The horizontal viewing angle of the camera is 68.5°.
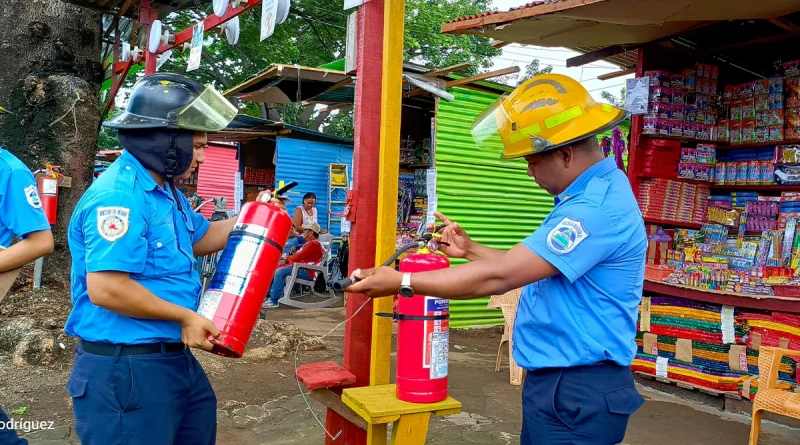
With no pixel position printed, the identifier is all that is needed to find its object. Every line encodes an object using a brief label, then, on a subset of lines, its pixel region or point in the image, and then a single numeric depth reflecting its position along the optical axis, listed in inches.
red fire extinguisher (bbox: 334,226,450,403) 110.3
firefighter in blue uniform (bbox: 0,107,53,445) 104.4
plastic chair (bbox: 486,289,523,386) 212.8
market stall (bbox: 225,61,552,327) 285.7
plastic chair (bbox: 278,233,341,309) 357.7
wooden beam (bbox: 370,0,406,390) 120.7
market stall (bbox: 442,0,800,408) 189.3
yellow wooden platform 106.4
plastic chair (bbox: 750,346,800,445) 141.7
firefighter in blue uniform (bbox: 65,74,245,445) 74.0
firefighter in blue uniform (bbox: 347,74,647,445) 70.1
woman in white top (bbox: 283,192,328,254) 380.8
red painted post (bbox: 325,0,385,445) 121.5
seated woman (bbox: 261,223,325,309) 356.5
